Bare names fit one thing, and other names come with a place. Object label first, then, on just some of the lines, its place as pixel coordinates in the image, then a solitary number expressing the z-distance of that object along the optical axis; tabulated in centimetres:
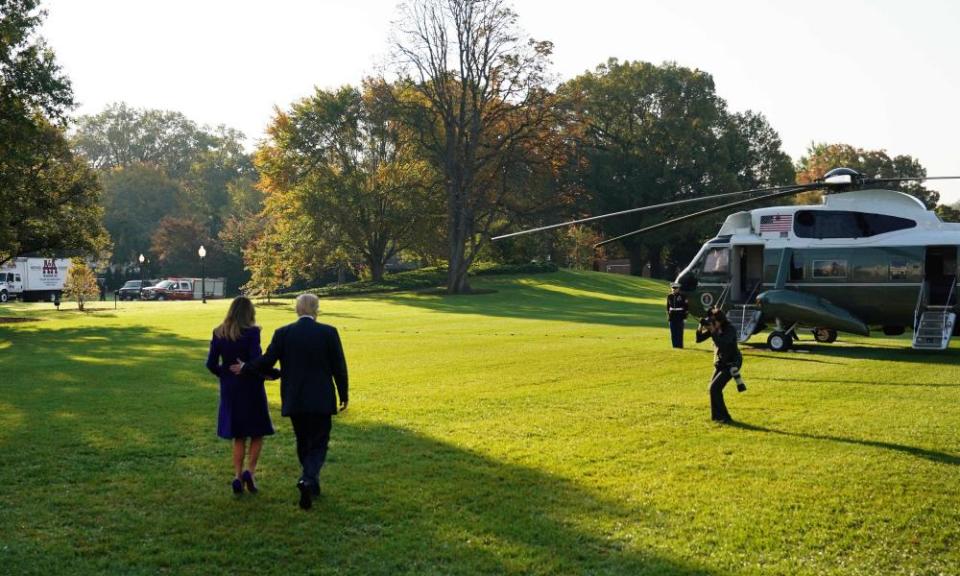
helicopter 2155
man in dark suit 790
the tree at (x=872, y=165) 7950
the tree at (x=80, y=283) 4625
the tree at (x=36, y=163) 3055
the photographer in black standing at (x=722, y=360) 1189
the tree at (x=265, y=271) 5209
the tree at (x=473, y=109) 5203
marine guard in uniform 2234
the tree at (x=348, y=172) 5659
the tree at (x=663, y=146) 6788
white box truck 6081
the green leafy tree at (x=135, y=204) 9331
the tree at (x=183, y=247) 8244
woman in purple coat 809
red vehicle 7094
